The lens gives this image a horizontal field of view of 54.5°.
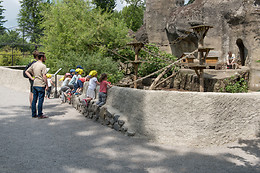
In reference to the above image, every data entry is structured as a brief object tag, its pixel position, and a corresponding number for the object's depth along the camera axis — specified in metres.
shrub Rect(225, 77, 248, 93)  9.42
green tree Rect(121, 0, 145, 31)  35.28
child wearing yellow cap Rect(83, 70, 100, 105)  6.56
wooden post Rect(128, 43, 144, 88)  11.17
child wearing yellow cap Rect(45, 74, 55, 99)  9.45
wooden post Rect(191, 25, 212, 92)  8.95
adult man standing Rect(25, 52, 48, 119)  6.01
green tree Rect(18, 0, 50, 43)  34.97
